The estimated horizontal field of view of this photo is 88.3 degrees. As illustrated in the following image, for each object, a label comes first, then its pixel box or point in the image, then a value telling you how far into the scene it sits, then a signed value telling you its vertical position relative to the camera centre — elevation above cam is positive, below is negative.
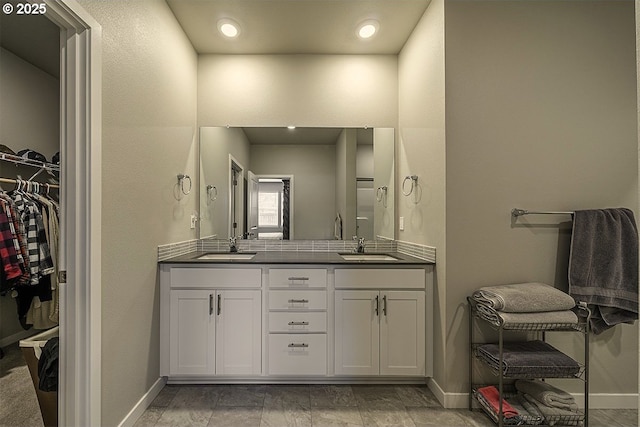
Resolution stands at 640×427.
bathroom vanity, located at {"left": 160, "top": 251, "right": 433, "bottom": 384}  2.19 -0.71
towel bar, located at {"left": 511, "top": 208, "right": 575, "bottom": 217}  1.98 +0.01
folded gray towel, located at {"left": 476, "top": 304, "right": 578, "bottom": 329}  1.74 -0.56
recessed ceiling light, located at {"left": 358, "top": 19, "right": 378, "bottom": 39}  2.45 +1.41
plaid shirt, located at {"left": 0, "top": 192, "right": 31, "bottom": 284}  2.30 -0.15
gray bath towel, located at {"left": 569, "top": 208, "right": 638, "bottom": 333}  1.89 -0.28
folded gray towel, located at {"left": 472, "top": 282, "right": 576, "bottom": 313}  1.76 -0.47
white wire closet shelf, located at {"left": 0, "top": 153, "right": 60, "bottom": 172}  2.54 +0.44
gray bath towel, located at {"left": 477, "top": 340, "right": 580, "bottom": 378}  1.71 -0.79
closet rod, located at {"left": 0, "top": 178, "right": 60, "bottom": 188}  2.45 +0.25
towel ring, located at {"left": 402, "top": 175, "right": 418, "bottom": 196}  2.51 +0.25
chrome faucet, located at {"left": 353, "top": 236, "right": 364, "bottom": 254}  2.91 -0.29
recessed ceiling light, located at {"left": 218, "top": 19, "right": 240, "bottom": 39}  2.45 +1.42
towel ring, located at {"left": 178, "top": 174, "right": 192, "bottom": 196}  2.53 +0.26
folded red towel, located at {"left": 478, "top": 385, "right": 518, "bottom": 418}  1.78 -1.05
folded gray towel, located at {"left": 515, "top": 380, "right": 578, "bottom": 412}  1.81 -1.03
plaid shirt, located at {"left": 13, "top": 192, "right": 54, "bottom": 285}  2.42 -0.17
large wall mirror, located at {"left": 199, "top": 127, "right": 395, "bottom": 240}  2.92 +0.28
